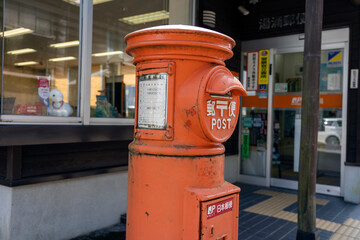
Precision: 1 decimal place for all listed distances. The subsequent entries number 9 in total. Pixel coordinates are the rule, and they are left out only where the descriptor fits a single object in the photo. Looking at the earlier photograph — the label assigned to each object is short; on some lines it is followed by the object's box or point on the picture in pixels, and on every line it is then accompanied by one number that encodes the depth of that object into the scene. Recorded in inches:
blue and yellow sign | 257.6
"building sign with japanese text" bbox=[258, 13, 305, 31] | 272.7
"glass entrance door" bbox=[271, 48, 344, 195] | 258.5
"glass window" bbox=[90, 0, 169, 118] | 221.8
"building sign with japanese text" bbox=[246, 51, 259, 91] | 298.0
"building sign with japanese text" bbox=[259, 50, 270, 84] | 290.9
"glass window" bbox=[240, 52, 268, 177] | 297.4
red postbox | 77.5
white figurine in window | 162.2
